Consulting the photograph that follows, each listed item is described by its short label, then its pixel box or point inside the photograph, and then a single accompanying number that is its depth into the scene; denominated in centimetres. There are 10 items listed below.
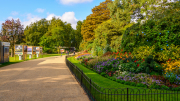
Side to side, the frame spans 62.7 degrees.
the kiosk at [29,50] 2696
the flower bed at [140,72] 663
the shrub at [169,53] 860
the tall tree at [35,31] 5683
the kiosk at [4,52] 1898
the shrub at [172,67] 731
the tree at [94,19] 3718
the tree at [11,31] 3814
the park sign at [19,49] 2320
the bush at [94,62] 1192
